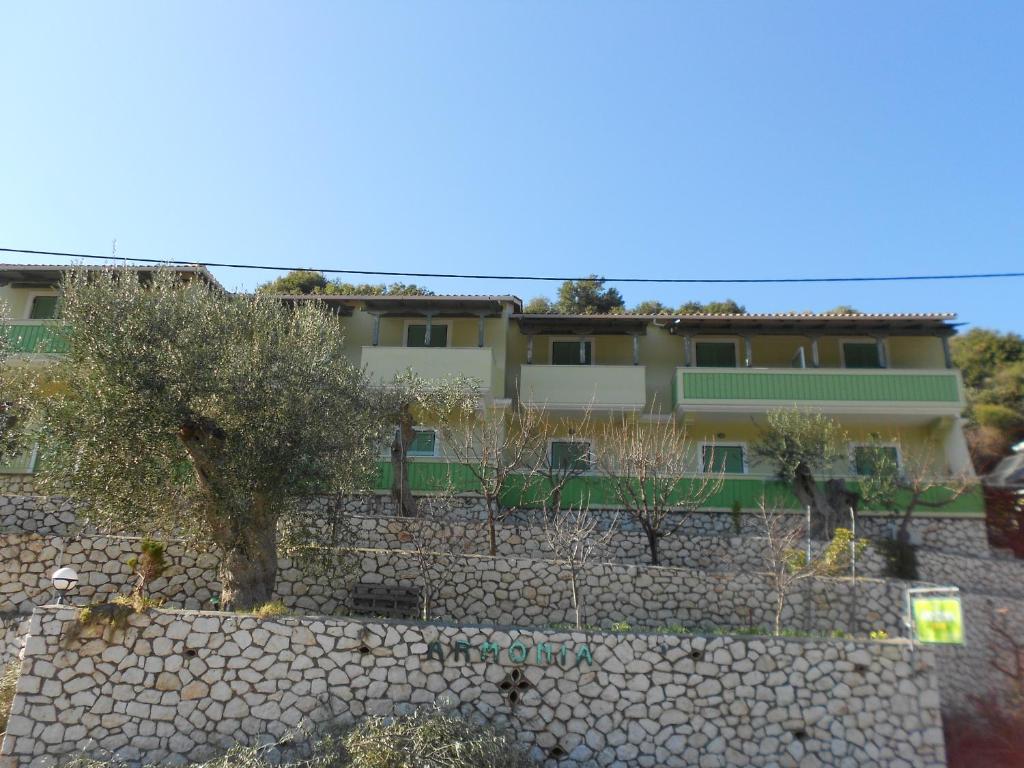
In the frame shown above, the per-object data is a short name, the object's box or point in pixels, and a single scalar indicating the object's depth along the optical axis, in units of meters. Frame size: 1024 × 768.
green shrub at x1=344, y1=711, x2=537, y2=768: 9.40
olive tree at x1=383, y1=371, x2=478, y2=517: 17.45
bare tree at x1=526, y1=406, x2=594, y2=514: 18.69
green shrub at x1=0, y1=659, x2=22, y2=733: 10.85
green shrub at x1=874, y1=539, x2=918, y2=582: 17.05
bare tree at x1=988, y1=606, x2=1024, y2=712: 13.19
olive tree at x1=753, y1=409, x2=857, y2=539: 19.05
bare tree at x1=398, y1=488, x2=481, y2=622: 14.24
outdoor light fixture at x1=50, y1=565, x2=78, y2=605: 11.17
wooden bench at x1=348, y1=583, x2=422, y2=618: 13.82
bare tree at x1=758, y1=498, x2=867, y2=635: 13.57
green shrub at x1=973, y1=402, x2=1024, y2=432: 27.62
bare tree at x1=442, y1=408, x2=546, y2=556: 16.50
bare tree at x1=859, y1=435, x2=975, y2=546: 18.80
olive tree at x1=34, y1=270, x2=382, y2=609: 11.98
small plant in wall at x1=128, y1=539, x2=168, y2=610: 12.95
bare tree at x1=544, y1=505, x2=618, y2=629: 13.38
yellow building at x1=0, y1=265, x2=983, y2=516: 20.75
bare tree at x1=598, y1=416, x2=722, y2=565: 17.00
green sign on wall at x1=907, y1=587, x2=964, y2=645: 10.98
